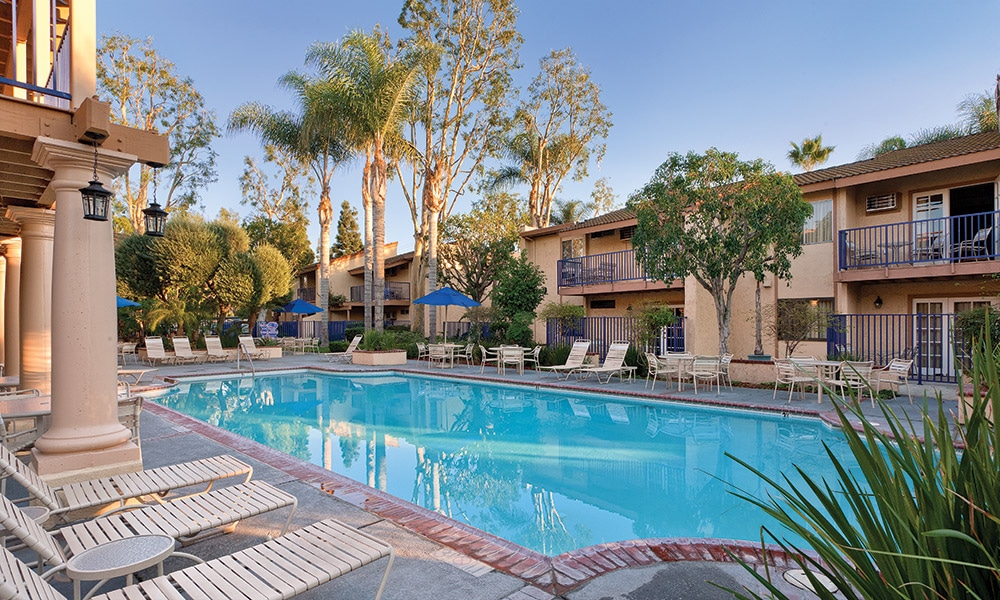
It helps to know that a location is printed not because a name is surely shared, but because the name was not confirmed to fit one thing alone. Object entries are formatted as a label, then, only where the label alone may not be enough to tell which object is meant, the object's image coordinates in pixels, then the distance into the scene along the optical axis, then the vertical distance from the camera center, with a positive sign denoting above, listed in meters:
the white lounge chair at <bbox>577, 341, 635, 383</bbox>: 14.35 -1.43
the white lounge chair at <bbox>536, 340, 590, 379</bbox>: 15.16 -1.39
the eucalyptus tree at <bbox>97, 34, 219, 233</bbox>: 28.34 +11.62
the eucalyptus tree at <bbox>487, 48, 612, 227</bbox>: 30.80 +10.89
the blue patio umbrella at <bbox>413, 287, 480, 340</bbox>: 19.55 +0.50
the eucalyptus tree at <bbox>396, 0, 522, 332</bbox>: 25.12 +11.56
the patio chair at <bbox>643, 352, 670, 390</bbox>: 12.94 -1.34
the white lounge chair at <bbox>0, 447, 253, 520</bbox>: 3.74 -1.36
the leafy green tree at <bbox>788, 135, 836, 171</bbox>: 26.27 +7.87
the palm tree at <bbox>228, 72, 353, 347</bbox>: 23.70 +8.39
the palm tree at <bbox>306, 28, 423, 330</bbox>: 21.64 +9.31
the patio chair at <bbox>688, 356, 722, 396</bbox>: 12.52 -1.40
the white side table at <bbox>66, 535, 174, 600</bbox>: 2.74 -1.35
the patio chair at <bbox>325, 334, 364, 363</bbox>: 21.60 -1.76
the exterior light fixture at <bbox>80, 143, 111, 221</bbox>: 4.54 +0.99
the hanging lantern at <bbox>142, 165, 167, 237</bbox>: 6.11 +1.11
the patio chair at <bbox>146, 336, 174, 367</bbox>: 18.42 -1.25
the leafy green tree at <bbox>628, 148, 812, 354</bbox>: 12.88 +2.32
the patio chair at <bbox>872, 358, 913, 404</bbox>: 11.05 -1.40
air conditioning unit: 15.22 +3.13
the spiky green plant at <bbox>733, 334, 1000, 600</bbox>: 1.36 -0.56
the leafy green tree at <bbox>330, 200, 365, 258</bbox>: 49.78 +7.47
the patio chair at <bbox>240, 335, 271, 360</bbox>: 18.52 -1.33
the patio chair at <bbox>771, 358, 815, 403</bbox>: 11.03 -1.37
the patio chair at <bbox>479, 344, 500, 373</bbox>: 19.09 -1.62
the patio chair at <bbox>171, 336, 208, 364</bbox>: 18.98 -1.34
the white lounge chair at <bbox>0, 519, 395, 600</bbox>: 2.40 -1.36
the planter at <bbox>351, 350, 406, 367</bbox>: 19.91 -1.73
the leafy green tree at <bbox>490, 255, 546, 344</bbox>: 20.66 +0.69
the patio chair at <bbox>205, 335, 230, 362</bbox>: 19.19 -1.30
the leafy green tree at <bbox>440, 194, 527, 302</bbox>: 24.98 +3.02
